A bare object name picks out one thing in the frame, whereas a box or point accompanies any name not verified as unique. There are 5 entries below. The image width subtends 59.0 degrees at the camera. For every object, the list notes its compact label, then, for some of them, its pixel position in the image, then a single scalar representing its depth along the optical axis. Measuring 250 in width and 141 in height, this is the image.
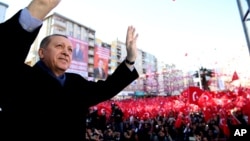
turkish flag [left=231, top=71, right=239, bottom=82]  16.25
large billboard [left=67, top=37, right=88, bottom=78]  16.72
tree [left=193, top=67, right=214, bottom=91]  45.97
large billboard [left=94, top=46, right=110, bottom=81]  20.36
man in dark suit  0.90
